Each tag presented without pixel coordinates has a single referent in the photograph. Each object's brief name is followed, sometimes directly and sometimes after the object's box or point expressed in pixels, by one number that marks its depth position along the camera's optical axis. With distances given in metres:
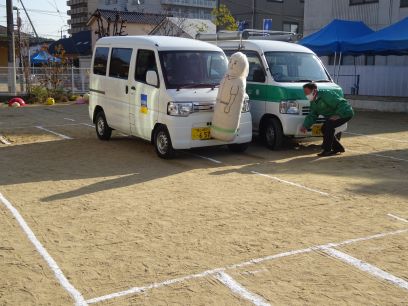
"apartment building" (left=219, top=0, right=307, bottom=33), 38.84
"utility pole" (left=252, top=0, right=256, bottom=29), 38.38
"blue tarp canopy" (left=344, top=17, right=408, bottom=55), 16.34
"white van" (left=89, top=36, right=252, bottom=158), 8.26
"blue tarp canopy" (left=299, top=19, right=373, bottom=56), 18.70
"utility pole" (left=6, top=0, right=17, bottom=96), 22.97
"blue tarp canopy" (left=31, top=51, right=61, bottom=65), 23.57
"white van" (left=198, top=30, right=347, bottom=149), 9.32
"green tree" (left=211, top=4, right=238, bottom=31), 34.91
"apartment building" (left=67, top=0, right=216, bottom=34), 82.50
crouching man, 8.94
